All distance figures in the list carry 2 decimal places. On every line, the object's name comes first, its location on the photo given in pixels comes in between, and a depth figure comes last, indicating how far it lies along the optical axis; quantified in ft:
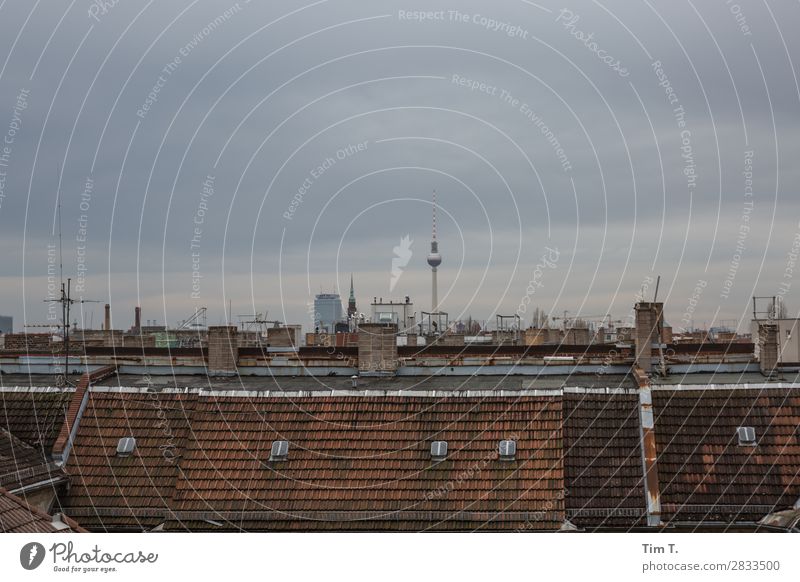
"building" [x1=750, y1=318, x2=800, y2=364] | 115.97
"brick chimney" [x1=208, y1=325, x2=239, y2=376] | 105.70
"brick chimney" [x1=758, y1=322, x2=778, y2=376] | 104.53
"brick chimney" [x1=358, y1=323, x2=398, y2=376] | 104.12
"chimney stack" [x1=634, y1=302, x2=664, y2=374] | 101.04
